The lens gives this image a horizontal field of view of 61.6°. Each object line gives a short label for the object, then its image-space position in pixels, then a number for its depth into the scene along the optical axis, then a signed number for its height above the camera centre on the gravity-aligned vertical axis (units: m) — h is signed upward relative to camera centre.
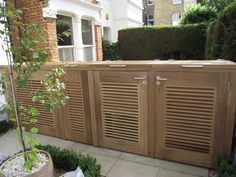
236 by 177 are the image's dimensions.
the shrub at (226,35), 2.61 +0.21
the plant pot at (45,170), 1.53 -0.91
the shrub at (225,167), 1.66 -1.01
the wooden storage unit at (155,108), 1.91 -0.61
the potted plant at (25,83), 1.45 -0.23
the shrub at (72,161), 1.97 -1.10
